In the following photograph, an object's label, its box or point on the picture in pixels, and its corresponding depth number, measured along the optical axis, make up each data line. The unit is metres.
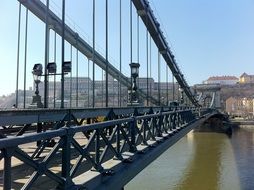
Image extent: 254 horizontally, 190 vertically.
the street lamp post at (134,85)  8.05
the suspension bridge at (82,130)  2.29
